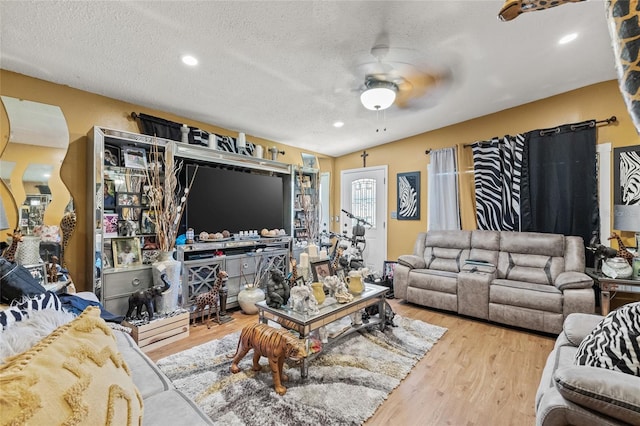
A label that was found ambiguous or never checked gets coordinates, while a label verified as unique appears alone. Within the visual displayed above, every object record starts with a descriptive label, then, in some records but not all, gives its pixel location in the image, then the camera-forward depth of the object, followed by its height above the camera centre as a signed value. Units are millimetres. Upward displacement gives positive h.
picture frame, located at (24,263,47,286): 2092 -398
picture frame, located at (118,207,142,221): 2895 +60
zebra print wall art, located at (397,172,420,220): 4609 +323
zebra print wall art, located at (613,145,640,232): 2752 +306
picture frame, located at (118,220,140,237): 2855 -100
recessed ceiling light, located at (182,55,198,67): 2240 +1316
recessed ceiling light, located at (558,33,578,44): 2231 +1445
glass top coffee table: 1979 -794
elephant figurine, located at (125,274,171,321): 2498 -749
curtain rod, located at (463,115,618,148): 3057 +1022
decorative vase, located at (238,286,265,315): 3262 -983
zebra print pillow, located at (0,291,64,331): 1026 -382
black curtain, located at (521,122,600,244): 3174 +370
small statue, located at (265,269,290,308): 2205 -610
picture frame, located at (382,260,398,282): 4418 -892
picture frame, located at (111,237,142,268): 2727 -342
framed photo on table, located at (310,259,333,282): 2508 -502
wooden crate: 2348 -1021
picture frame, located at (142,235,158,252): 3019 -275
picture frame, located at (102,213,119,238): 2742 -54
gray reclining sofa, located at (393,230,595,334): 2732 -756
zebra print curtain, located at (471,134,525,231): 3629 +445
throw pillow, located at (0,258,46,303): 1454 -352
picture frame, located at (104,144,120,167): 2781 +655
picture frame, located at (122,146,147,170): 2859 +655
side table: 2571 -717
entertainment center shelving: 2551 -286
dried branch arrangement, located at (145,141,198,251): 2920 +215
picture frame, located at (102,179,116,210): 2795 +247
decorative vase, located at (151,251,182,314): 2719 -611
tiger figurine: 1778 -866
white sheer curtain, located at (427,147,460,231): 4160 +355
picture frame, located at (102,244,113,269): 2571 -360
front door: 5047 +202
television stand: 3057 -555
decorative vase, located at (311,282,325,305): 2268 -635
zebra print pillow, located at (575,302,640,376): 1088 -565
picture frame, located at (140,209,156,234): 3021 -40
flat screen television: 3336 +224
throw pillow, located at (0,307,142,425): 590 -415
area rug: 1626 -1167
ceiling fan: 2355 +1369
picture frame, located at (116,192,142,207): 2885 +210
